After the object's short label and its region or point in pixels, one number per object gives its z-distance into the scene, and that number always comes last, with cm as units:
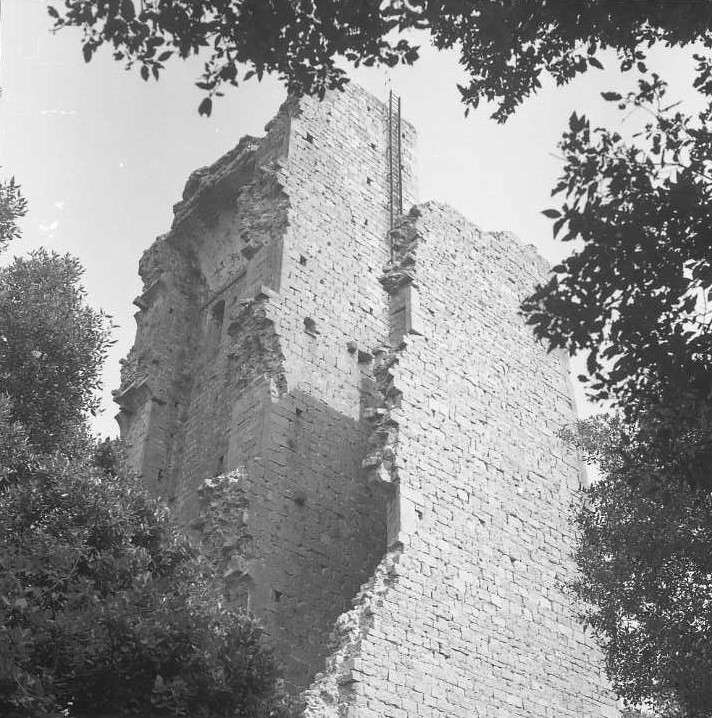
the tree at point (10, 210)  1487
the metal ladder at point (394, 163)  2027
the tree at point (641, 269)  732
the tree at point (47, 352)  1366
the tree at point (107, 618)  863
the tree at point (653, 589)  954
